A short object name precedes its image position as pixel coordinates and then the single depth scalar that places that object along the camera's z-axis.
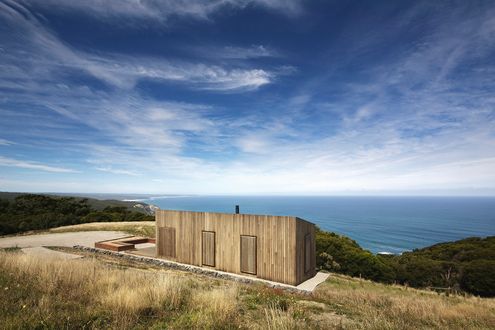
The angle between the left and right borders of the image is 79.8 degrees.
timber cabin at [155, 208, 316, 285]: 14.11
